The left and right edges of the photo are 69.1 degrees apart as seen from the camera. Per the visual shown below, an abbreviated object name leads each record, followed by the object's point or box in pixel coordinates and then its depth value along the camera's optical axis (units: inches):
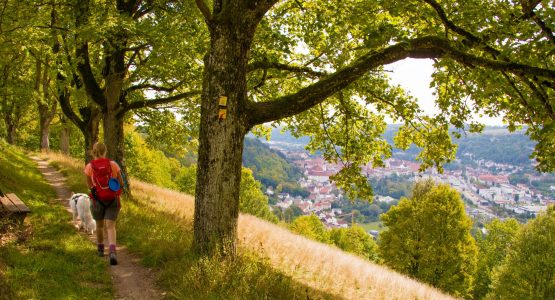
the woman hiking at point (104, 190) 292.8
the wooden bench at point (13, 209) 308.3
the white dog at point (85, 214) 372.8
